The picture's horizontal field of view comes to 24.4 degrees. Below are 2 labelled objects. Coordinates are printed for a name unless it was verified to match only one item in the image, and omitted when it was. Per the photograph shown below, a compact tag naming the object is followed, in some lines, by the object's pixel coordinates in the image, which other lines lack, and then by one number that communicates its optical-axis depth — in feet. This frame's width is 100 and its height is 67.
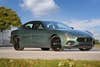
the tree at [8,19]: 117.84
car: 30.74
